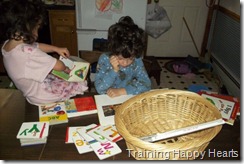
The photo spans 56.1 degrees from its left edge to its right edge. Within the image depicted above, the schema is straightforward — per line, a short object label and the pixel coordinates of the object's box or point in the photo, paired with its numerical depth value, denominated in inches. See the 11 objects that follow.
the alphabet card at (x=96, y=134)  33.5
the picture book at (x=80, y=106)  39.1
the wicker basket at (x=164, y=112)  35.6
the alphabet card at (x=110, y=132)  33.9
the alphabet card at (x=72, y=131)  33.6
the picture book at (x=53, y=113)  36.9
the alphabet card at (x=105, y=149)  31.2
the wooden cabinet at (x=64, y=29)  105.7
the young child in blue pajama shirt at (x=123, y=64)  46.6
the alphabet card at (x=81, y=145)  31.8
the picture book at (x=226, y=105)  38.9
